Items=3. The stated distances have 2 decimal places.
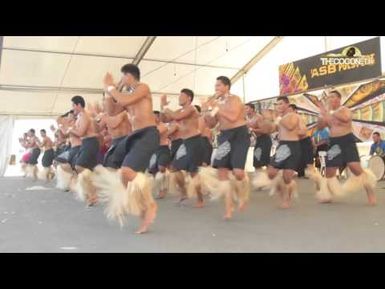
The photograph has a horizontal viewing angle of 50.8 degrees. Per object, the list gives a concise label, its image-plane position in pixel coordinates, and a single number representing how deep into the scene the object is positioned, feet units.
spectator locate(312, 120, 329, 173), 27.78
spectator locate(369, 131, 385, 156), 25.08
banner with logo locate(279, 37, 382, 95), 27.14
